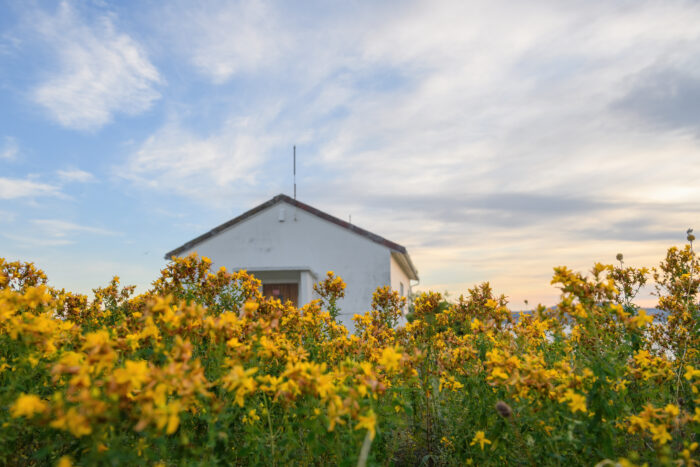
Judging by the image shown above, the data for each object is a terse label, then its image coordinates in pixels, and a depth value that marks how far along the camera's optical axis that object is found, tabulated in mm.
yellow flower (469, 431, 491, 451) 2914
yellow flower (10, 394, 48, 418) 1846
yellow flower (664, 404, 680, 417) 2359
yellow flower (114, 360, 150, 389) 1764
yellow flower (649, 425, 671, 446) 2312
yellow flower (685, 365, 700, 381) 2612
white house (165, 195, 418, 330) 14266
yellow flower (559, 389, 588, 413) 2475
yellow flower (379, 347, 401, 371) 2238
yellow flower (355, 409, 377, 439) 2004
